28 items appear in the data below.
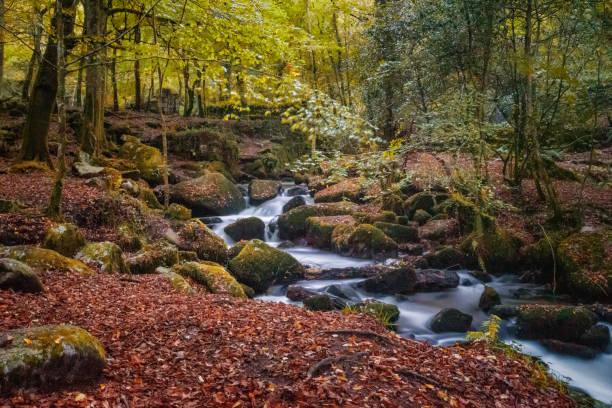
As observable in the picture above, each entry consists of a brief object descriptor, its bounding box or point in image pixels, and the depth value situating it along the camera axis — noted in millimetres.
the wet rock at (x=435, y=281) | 9922
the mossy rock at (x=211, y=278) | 8223
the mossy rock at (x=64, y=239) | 7305
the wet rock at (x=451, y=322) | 8109
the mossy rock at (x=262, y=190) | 17406
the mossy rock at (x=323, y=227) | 13219
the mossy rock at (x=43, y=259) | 6191
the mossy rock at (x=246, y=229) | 13648
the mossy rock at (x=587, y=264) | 8602
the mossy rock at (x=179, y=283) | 7176
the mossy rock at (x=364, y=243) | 12016
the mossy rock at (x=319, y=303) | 8203
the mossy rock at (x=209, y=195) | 14953
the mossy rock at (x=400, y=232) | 12734
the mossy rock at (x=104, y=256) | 7449
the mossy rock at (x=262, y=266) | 9938
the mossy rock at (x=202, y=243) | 10547
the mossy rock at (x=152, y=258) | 8258
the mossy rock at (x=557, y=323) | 7324
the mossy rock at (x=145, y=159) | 15703
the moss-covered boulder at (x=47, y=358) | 2951
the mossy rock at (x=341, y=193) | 16594
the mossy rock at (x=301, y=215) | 14312
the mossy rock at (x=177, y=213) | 12266
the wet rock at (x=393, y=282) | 9789
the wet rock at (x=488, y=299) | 9047
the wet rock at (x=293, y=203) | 16359
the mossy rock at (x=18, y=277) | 4957
